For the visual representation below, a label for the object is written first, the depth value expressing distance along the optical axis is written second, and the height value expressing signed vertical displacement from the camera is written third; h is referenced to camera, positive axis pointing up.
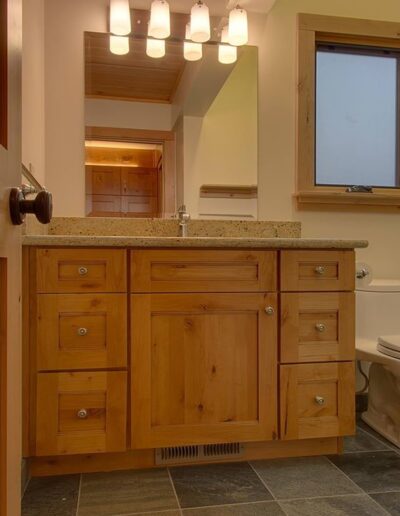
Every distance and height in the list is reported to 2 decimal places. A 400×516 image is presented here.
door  0.58 -0.02
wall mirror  2.03 +0.59
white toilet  1.93 -0.38
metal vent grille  1.59 -0.74
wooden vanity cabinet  1.47 -0.34
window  2.24 +0.77
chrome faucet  1.98 +0.14
